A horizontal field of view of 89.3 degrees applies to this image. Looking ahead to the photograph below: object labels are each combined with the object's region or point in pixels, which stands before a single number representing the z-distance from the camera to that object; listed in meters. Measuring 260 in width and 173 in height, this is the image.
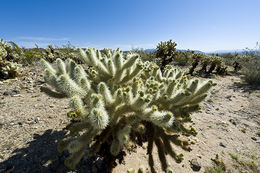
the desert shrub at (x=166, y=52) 9.20
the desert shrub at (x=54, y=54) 9.82
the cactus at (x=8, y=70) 5.88
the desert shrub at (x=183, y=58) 14.47
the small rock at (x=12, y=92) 4.55
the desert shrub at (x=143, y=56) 8.02
